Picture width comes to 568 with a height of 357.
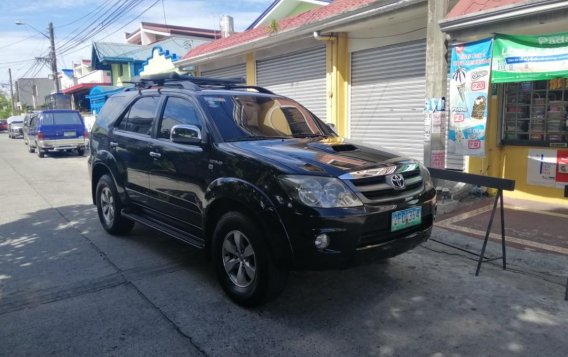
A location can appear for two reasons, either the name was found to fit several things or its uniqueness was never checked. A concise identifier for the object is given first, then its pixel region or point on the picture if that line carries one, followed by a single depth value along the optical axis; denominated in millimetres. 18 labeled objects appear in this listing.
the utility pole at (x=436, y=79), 7078
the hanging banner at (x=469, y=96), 7090
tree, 83500
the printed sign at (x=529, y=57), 6184
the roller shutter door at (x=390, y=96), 9383
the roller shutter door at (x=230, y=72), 15172
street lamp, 31281
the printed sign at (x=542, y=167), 7328
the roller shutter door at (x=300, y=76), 11875
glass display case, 7199
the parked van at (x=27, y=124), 20859
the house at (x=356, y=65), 9289
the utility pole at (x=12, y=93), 72519
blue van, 17672
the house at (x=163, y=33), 33375
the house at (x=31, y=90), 77000
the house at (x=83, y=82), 32812
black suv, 3453
